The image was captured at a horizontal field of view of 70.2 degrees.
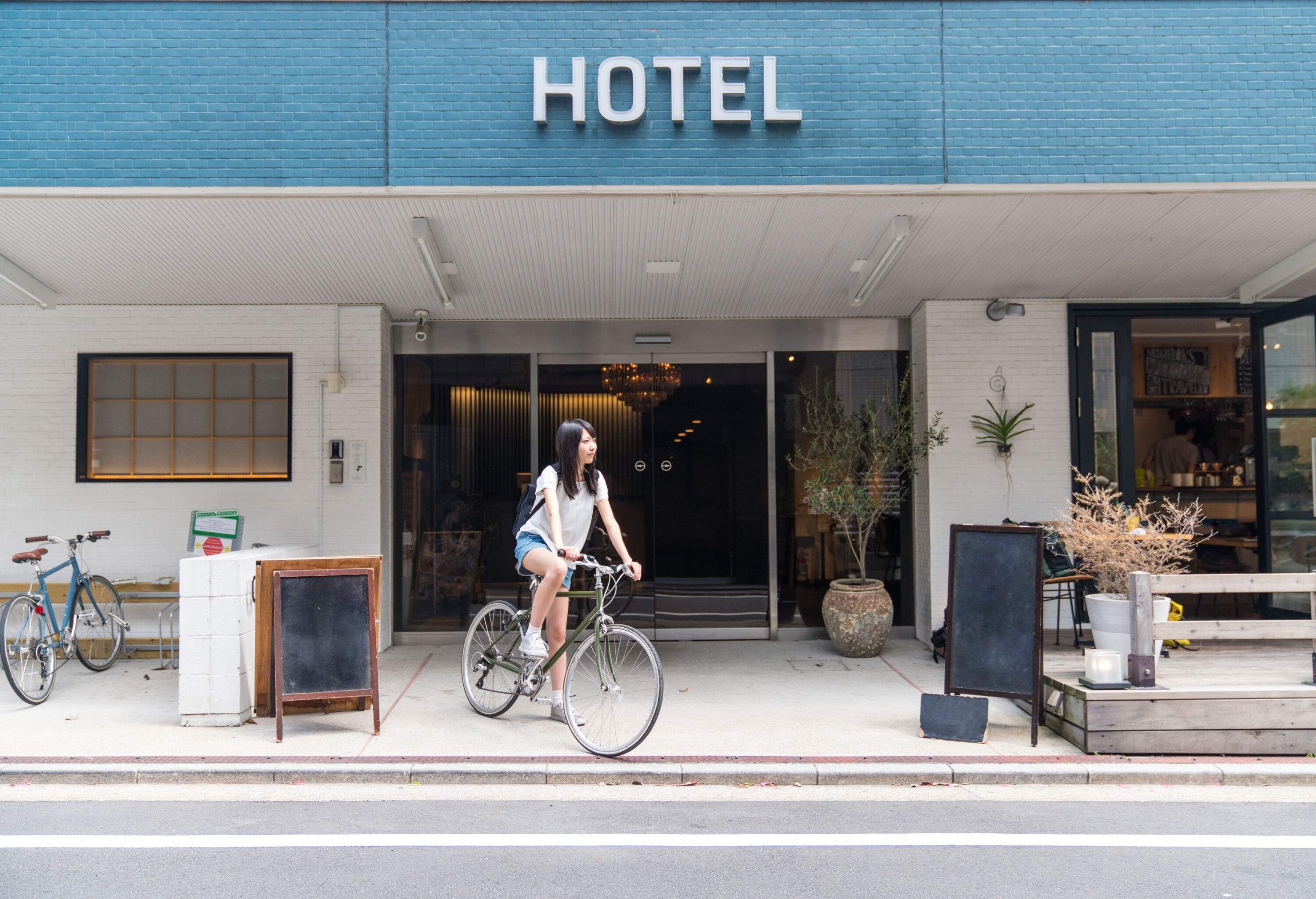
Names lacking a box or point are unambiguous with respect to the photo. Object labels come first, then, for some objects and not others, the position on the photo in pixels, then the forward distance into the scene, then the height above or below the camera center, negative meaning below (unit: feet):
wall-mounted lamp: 27.12 +4.65
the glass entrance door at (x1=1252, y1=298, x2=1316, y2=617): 27.07 +0.54
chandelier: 29.73 +2.82
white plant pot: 19.12 -3.08
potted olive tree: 26.14 -0.09
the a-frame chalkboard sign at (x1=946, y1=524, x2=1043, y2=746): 17.67 -2.78
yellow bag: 23.70 -3.70
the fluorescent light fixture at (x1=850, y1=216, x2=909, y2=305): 20.67 +5.18
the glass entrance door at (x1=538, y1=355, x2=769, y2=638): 29.60 -0.12
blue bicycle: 20.92 -3.83
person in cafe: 33.47 +0.44
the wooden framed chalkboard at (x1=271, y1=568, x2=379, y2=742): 17.94 -3.18
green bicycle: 16.97 -3.93
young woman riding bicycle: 17.93 -1.04
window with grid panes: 27.84 +1.68
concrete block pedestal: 19.02 -3.49
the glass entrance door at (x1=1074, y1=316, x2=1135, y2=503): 27.63 +2.04
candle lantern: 17.31 -3.74
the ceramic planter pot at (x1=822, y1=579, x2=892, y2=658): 25.95 -4.14
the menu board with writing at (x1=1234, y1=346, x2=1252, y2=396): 35.01 +3.43
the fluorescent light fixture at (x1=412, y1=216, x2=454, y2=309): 20.59 +5.10
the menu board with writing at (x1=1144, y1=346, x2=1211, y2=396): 35.29 +3.69
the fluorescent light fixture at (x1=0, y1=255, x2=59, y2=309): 22.99 +4.91
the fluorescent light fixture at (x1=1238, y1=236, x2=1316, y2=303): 22.86 +4.99
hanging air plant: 27.30 +1.21
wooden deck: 16.78 -4.53
